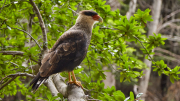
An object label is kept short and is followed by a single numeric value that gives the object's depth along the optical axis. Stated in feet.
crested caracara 12.42
